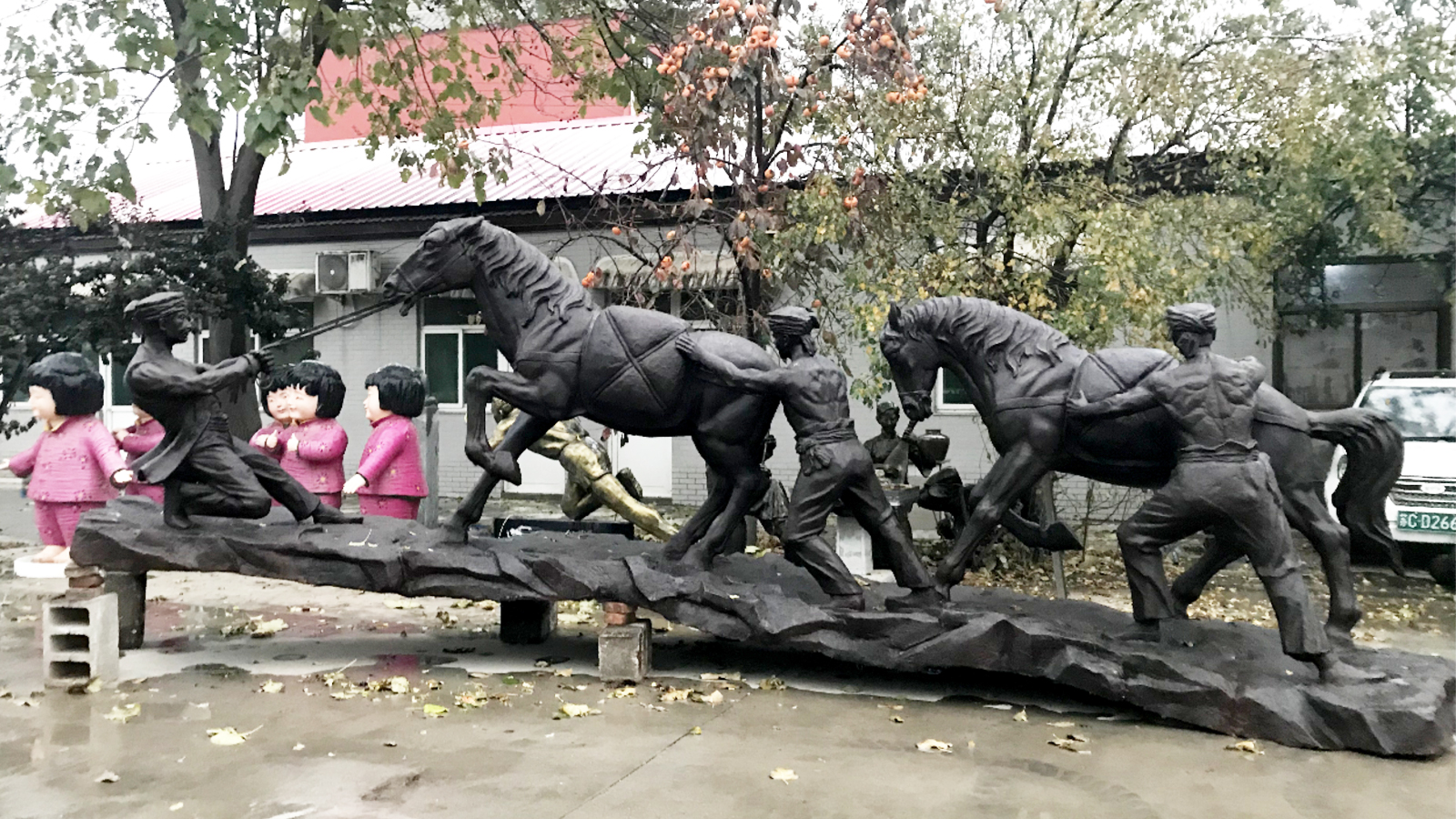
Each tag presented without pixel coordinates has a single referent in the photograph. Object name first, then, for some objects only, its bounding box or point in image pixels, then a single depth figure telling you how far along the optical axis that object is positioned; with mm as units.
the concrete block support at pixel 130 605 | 6051
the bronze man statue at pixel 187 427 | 5598
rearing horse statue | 5582
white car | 8023
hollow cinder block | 5383
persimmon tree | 6691
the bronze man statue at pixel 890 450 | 8805
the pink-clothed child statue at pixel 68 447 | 7094
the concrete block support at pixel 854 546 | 7824
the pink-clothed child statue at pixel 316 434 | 7742
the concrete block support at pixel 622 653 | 5430
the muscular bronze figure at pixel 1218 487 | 4480
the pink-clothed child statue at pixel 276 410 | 7863
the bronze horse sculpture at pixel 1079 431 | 4961
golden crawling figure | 8766
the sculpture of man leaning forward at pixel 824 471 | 5297
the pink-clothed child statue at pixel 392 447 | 7512
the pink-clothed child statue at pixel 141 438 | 8117
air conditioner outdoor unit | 13008
